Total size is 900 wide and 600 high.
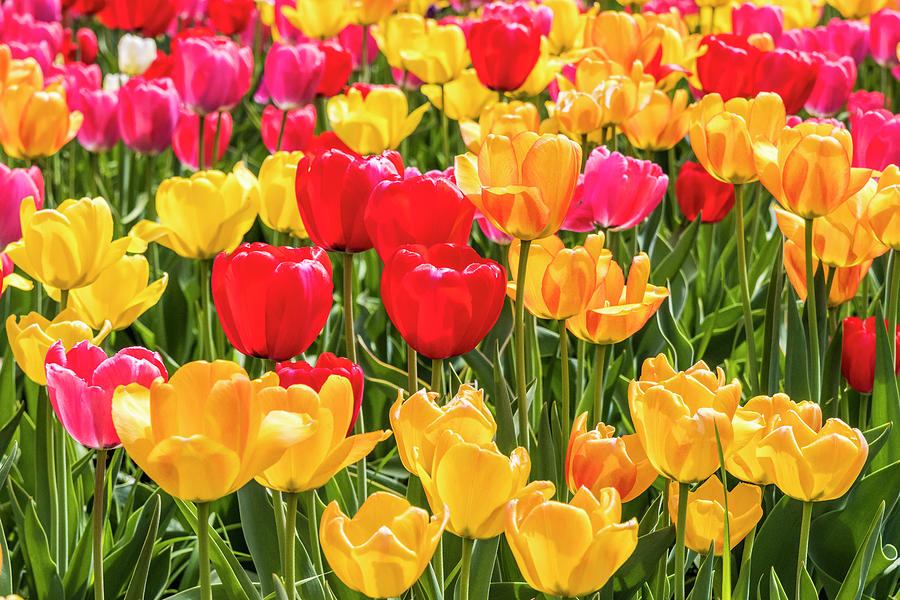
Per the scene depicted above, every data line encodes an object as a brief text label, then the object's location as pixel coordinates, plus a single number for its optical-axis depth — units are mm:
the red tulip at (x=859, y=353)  1926
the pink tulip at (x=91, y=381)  1647
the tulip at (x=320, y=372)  1632
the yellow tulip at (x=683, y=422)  1596
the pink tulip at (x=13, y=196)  2052
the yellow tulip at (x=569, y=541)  1549
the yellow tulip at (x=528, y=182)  1735
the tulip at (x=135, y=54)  3650
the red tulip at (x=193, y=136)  2773
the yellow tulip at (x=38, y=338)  1739
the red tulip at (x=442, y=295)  1710
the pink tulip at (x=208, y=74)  2627
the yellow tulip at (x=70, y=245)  1824
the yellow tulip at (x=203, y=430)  1531
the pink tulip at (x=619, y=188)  1996
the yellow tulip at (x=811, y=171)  1782
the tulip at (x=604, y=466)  1647
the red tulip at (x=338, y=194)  1805
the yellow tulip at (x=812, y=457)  1623
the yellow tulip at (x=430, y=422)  1592
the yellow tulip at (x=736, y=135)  1883
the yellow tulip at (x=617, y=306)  1787
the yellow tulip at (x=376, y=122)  2318
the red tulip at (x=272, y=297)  1710
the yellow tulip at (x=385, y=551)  1549
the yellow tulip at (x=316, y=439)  1561
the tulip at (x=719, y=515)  1664
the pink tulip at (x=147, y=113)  2582
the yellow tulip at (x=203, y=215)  1982
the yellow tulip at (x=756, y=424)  1622
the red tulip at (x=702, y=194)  2255
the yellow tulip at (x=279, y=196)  2027
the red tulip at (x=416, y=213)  1752
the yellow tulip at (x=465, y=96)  2698
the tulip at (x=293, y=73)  2752
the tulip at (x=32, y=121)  2252
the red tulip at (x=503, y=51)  2457
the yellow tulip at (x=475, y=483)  1561
